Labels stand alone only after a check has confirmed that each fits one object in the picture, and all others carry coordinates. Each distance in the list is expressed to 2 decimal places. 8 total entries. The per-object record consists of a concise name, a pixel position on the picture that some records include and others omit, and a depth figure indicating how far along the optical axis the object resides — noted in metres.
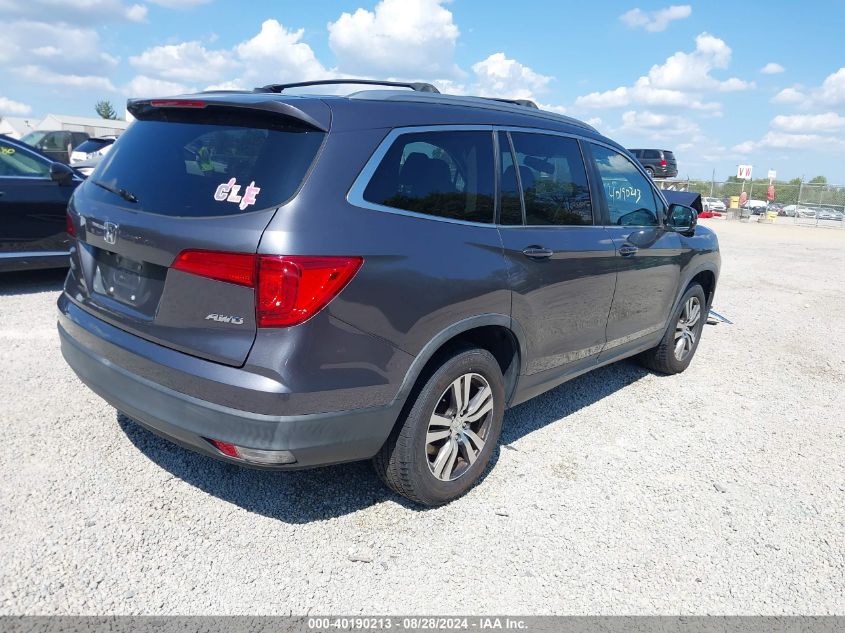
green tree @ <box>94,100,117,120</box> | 111.32
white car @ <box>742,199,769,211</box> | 35.44
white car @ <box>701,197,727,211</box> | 36.38
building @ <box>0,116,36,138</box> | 57.39
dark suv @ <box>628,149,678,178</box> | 30.48
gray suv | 2.38
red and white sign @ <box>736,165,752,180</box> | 38.12
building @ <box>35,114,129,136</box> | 45.34
